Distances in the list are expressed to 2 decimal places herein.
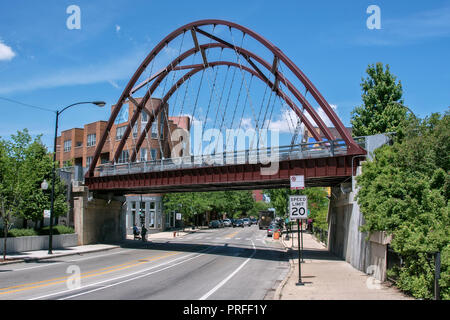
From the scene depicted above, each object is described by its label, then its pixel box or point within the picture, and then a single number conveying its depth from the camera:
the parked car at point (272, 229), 56.14
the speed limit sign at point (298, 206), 15.45
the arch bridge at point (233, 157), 27.42
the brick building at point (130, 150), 66.06
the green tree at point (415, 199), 12.15
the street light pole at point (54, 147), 28.81
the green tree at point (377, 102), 44.66
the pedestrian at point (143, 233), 45.80
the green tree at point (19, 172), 25.64
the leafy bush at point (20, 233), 30.54
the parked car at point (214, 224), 85.75
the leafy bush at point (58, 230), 35.01
